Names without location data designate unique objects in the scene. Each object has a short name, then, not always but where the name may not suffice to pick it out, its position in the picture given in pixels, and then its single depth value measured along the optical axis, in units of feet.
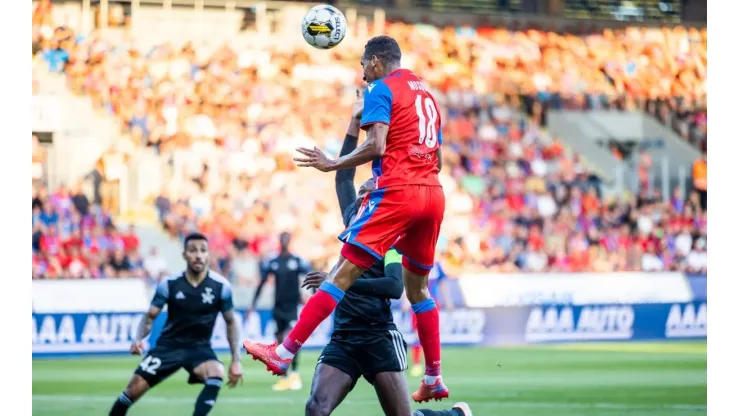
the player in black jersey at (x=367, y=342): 47.24
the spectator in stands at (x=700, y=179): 176.76
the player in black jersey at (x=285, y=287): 104.83
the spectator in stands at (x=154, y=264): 136.20
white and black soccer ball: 50.16
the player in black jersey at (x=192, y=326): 62.34
